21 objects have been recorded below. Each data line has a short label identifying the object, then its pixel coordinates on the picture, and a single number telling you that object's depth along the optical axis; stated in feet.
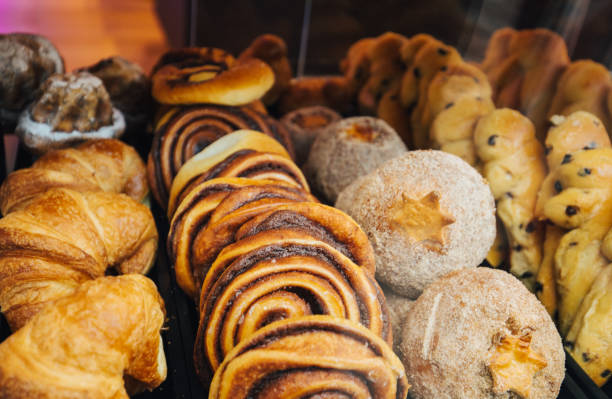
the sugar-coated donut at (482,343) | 1.09
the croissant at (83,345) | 0.97
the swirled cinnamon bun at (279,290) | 1.09
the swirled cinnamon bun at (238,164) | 1.39
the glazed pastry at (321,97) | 2.19
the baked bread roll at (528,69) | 1.58
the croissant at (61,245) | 1.19
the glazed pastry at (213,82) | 1.63
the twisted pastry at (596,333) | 1.27
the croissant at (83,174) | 1.41
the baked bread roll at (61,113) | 1.61
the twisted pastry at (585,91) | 1.46
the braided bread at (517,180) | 1.45
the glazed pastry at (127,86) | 1.88
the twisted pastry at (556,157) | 1.39
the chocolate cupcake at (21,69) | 1.74
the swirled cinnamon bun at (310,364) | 0.98
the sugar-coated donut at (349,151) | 1.62
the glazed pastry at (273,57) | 2.15
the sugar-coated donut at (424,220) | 1.27
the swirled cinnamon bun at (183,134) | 1.62
